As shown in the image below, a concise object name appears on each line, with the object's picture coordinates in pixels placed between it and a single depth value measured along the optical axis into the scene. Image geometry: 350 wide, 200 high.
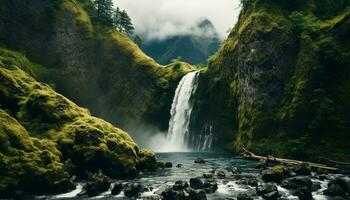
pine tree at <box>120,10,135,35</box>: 136.00
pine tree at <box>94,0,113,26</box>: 116.57
